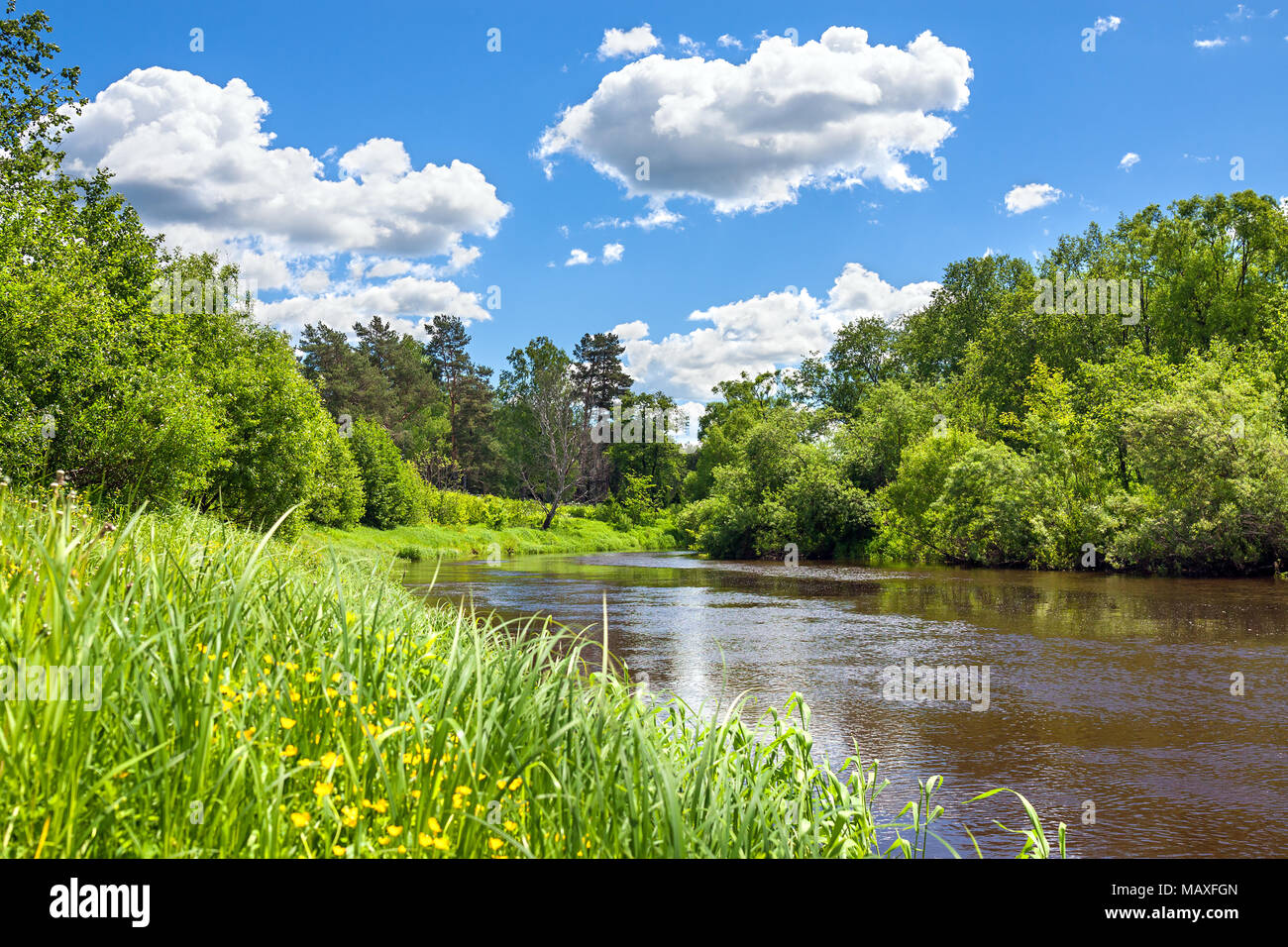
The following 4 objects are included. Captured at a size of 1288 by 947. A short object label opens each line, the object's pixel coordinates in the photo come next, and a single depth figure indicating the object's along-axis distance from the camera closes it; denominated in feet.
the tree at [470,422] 252.21
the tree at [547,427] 206.59
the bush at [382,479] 150.00
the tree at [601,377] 251.80
